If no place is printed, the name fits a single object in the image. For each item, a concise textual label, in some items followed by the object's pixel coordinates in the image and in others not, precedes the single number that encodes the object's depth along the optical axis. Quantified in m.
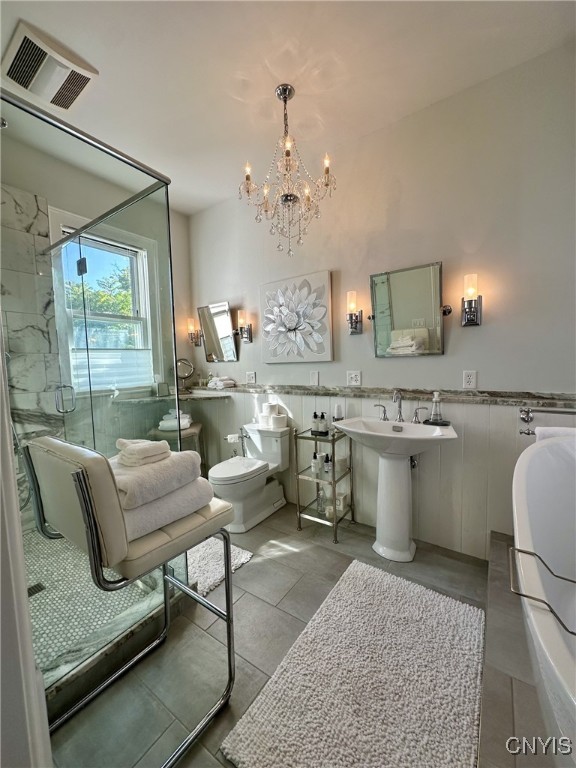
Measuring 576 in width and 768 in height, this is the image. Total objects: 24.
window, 1.80
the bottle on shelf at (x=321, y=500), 2.37
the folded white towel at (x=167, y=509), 0.90
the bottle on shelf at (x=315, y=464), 2.27
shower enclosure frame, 1.04
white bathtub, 0.62
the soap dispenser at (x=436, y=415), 1.83
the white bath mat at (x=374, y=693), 0.96
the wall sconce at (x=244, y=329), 2.70
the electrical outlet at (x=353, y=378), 2.17
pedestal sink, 1.78
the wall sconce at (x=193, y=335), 3.13
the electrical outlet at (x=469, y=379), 1.76
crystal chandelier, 1.54
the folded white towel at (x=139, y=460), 0.99
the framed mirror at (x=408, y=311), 1.83
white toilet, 2.16
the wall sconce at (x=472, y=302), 1.69
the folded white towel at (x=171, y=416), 1.62
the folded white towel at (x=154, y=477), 0.89
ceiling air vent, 1.35
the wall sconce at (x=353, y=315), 2.10
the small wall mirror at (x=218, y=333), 2.83
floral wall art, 2.26
